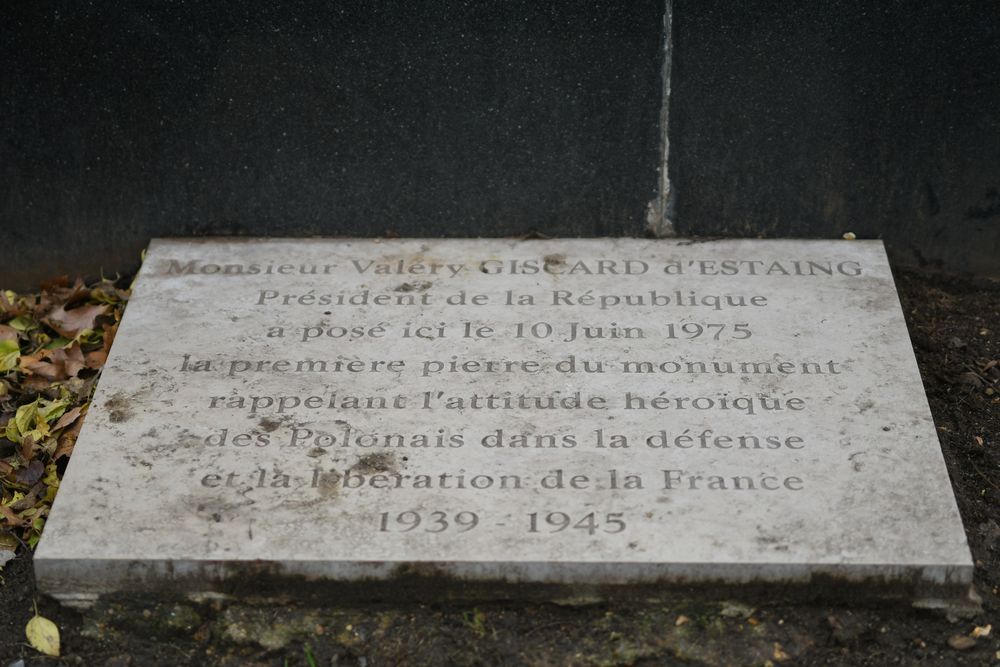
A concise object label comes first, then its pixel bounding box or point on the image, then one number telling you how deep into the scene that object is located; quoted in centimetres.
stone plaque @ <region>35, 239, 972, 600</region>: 256
